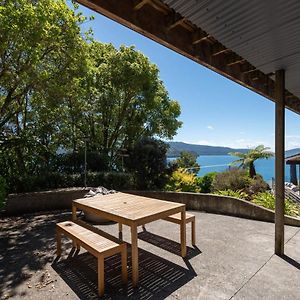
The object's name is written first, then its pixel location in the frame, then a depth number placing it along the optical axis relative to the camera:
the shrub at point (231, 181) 9.63
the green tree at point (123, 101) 11.37
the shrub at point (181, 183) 10.23
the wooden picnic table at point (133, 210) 3.18
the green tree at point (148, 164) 9.99
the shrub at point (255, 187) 9.09
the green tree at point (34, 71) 5.95
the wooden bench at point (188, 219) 4.29
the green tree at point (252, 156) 13.32
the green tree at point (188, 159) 20.42
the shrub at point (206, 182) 10.84
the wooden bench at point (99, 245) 2.93
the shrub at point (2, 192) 5.35
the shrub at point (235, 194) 7.85
